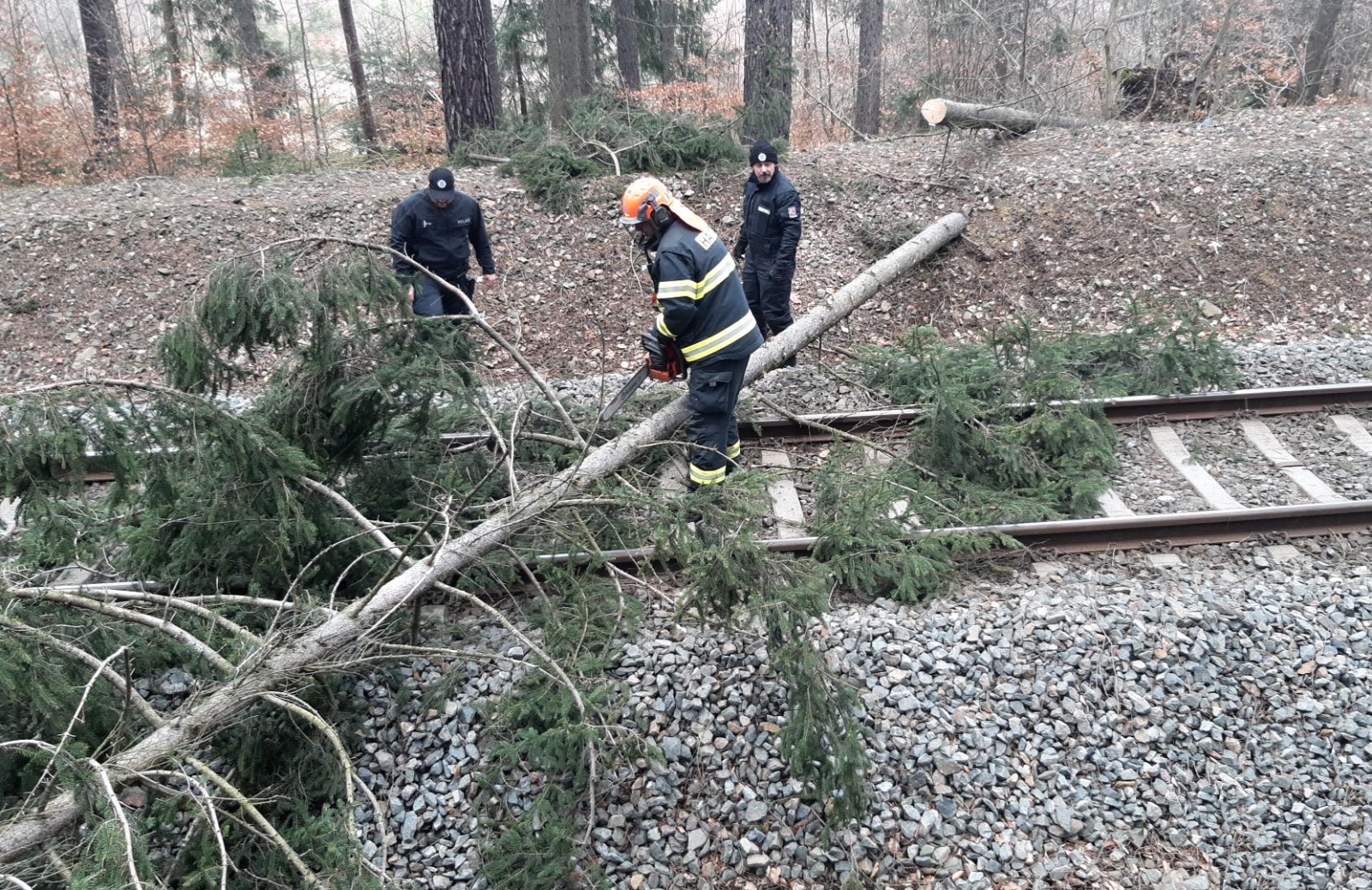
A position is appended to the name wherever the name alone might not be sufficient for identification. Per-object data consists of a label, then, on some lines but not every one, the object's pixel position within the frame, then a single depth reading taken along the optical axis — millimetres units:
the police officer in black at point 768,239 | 7496
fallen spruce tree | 3441
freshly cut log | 10844
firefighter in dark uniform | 5215
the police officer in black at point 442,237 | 7324
